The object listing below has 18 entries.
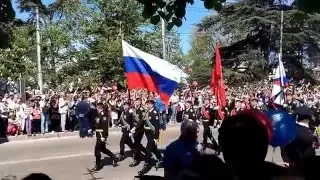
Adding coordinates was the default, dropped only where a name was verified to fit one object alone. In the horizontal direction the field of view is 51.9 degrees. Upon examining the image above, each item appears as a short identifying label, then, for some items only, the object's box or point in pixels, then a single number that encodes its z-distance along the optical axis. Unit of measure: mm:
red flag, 8337
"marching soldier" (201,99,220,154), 8593
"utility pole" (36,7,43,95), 17433
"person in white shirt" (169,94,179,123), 14232
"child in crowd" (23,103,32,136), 11159
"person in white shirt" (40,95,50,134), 11396
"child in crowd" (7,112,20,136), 11195
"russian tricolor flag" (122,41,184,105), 6284
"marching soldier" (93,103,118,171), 7454
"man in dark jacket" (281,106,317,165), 3476
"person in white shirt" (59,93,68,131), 11817
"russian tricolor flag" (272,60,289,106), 10948
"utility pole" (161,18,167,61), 16162
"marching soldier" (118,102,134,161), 7852
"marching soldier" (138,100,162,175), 7341
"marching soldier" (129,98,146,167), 7692
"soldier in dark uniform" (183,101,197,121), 8364
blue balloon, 2415
